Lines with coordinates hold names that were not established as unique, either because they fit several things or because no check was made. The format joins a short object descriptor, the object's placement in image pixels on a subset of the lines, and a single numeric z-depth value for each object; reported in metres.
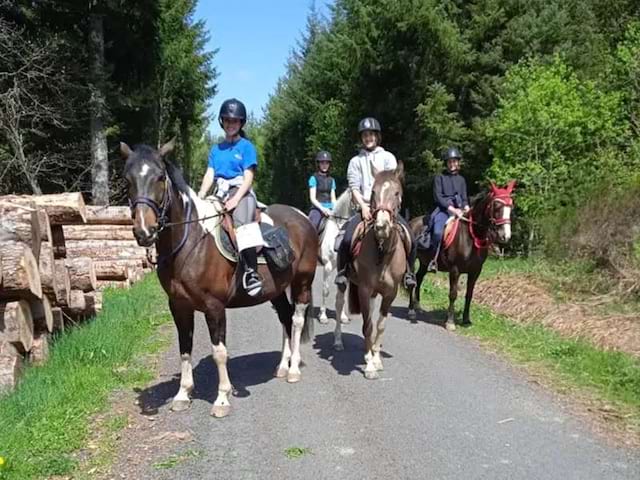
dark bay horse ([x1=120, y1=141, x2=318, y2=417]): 5.18
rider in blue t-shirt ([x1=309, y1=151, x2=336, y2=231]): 10.94
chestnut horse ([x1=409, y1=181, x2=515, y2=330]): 9.36
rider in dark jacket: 10.43
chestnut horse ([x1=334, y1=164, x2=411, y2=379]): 6.94
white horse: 10.24
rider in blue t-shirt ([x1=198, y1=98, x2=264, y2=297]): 6.14
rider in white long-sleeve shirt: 7.57
